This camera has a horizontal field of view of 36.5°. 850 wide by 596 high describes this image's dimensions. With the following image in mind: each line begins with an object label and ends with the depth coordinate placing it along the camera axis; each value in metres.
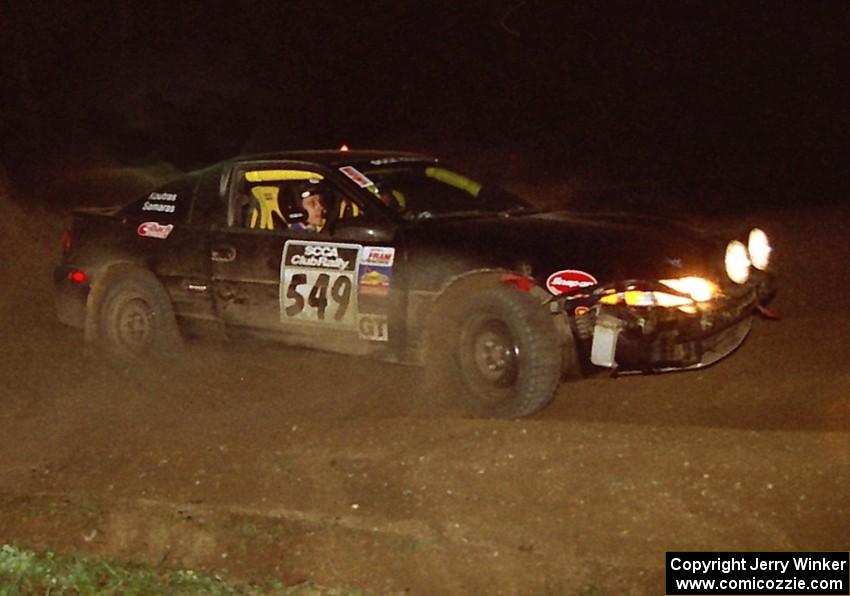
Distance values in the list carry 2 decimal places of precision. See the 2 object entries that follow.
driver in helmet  7.34
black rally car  6.21
